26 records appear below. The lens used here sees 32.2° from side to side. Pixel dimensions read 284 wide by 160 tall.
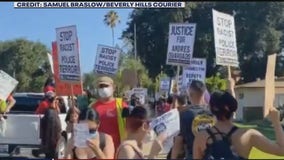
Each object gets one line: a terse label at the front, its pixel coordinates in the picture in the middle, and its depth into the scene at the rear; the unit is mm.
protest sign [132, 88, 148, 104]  15041
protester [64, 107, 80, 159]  4683
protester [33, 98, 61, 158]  10674
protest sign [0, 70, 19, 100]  8533
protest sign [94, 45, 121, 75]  9680
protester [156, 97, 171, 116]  17196
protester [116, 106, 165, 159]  4049
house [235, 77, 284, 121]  40510
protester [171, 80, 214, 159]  5424
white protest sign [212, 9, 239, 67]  6988
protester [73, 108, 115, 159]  4562
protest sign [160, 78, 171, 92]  23233
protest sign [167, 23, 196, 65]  8403
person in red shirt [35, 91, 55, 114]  10640
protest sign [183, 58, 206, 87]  11367
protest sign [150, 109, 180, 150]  4886
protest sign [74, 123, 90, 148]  4407
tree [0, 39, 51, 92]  59884
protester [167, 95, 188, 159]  5512
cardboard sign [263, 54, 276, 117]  4320
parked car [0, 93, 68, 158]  11424
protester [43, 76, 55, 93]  11080
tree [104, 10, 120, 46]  66593
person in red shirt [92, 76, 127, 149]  6199
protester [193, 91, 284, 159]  4038
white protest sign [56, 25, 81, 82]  7203
